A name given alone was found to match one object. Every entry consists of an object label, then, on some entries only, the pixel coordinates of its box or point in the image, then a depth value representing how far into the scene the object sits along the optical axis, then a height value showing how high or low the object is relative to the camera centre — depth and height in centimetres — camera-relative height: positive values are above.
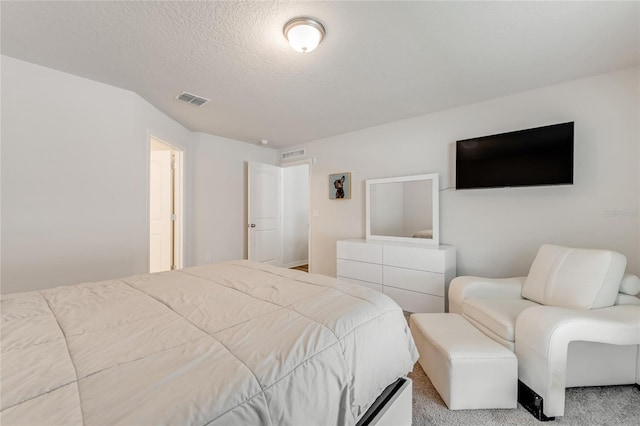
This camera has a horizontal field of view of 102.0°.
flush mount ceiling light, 163 +116
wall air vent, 472 +109
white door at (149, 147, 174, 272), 383 +2
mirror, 322 +5
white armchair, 148 -70
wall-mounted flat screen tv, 233 +54
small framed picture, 407 +42
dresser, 281 -69
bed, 63 -45
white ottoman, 155 -98
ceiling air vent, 268 +122
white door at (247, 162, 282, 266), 447 -1
